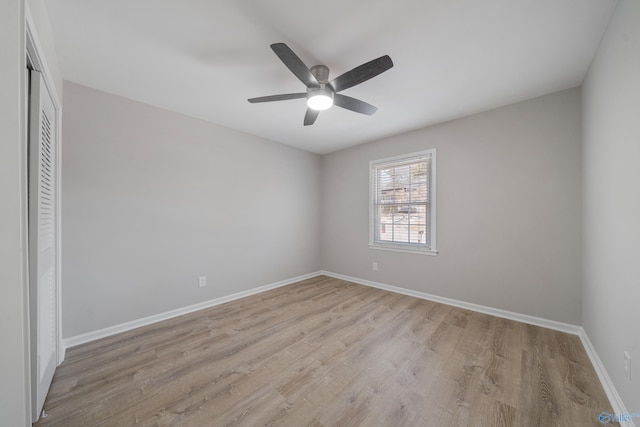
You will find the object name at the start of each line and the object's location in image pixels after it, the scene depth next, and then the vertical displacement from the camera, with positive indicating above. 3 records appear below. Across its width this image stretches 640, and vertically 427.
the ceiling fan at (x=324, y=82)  1.56 +1.03
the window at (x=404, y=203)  3.43 +0.13
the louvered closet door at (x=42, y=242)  1.33 -0.22
